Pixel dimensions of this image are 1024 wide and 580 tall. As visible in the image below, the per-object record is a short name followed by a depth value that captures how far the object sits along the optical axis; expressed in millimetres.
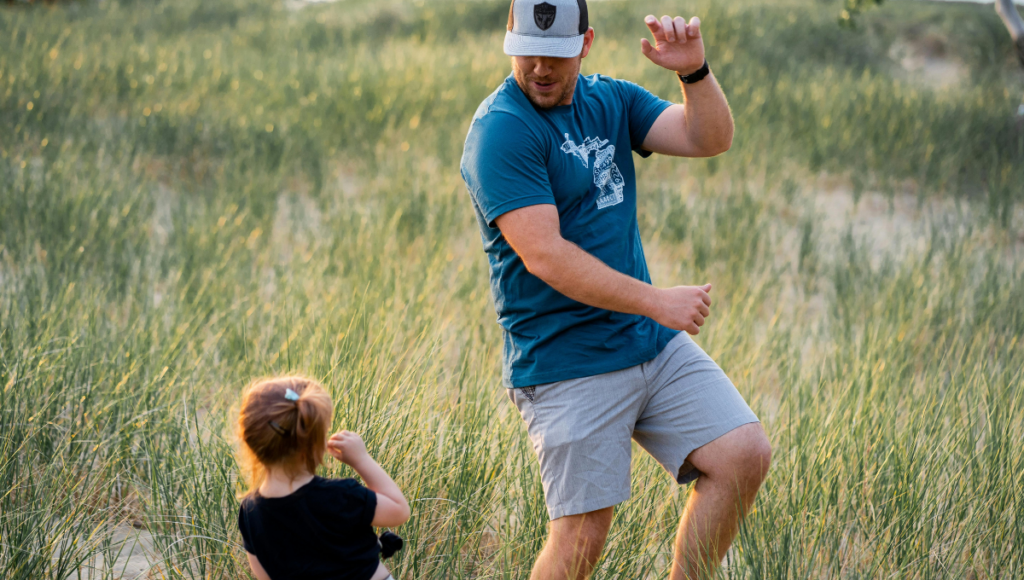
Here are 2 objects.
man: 8005
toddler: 7704
